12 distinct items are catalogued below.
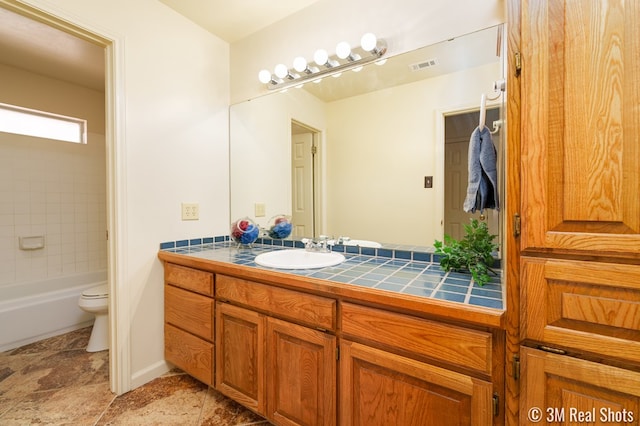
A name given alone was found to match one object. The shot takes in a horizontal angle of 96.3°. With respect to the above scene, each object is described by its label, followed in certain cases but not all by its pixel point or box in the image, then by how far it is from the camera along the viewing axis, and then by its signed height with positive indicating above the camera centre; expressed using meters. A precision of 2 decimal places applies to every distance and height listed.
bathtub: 2.22 -0.83
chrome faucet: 1.67 -0.21
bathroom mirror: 1.36 +0.38
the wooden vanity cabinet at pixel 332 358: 0.85 -0.56
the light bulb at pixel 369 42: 1.48 +0.86
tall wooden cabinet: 0.65 +0.00
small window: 2.46 +0.81
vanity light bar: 1.50 +0.85
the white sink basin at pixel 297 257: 1.50 -0.27
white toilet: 2.14 -0.78
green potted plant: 1.21 -0.19
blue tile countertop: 0.94 -0.28
